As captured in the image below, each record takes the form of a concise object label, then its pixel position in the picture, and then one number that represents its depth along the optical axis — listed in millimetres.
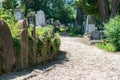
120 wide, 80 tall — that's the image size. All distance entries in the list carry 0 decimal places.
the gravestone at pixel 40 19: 19059
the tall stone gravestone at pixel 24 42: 6585
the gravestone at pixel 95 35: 15034
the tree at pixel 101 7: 17007
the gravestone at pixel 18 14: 17168
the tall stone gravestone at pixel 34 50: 7087
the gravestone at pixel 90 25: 17083
